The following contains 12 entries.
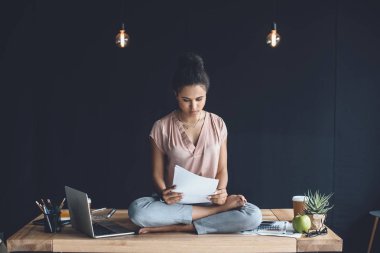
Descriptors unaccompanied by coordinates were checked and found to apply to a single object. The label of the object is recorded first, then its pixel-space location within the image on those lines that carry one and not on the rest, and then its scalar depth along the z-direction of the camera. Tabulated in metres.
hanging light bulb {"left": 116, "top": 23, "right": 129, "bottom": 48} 4.63
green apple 2.97
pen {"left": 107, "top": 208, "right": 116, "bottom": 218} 3.53
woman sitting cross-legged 3.09
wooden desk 2.85
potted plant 3.05
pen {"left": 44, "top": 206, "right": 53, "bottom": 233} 3.06
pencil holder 3.07
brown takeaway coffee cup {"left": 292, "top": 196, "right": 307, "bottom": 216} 3.31
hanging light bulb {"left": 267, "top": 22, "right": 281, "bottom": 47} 4.52
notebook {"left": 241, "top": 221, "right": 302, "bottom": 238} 2.98
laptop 2.88
